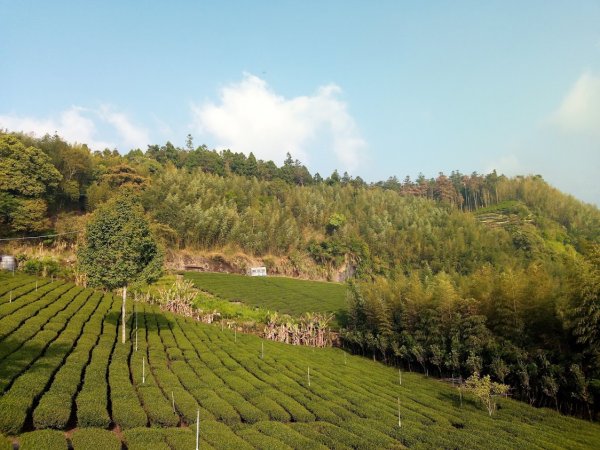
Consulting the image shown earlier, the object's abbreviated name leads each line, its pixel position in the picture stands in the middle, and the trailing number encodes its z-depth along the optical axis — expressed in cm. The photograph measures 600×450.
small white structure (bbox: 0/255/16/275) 5017
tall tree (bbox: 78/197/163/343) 2822
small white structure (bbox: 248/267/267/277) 8249
